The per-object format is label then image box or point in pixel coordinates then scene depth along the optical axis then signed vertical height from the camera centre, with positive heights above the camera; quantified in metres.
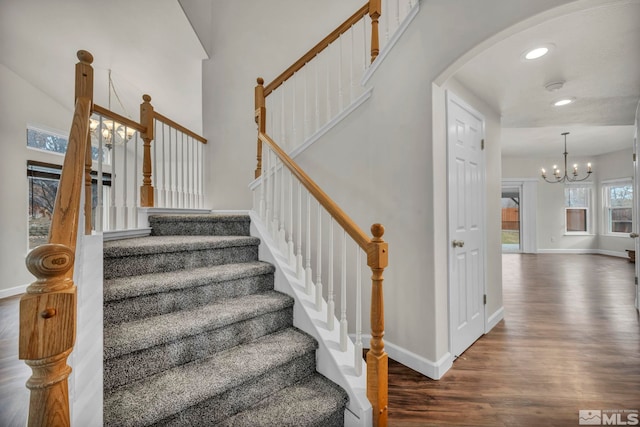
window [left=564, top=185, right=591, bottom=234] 7.47 +0.14
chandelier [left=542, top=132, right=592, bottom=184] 7.02 +0.96
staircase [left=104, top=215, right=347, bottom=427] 1.20 -0.68
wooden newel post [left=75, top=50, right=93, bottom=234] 1.50 +0.75
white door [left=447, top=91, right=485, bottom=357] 2.15 -0.06
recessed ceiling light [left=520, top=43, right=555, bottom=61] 1.96 +1.20
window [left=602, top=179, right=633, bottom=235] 6.69 +0.20
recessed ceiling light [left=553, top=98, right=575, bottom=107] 2.85 +1.18
